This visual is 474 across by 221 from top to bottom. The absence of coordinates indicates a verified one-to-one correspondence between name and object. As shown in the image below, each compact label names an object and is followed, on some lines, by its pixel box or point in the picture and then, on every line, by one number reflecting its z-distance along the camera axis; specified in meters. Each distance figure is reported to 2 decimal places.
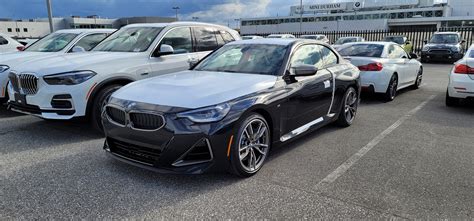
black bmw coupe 3.64
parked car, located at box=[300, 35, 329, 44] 27.95
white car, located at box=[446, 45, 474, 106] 7.05
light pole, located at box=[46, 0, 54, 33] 15.09
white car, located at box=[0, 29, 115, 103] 7.56
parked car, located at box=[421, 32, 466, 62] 19.02
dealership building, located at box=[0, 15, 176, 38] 60.58
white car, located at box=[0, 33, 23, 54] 11.58
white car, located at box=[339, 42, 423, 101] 8.33
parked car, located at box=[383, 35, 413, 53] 22.25
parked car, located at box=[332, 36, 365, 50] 23.30
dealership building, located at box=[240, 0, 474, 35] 67.88
